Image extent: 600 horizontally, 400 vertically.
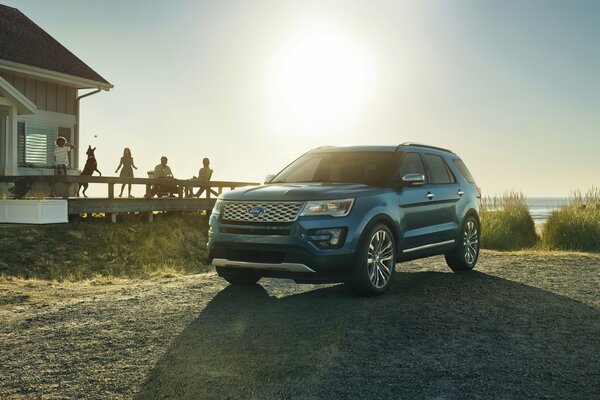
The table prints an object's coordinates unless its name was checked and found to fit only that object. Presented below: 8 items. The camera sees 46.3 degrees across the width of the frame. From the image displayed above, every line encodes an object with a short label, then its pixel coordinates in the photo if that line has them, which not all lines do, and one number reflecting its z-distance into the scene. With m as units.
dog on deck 23.91
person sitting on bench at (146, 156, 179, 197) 21.97
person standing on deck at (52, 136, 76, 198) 21.17
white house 23.09
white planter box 17.16
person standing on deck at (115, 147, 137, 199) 23.61
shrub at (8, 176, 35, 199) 17.98
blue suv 7.96
